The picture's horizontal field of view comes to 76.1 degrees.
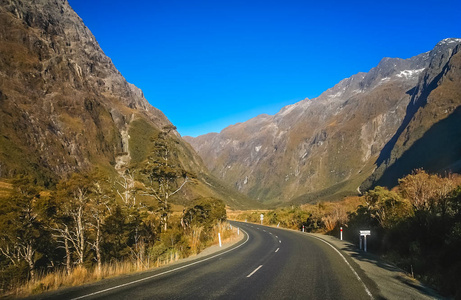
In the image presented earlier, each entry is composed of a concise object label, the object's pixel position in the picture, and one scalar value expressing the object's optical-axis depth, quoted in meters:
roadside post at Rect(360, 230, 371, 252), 16.27
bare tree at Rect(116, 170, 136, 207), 19.10
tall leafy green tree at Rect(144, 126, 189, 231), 21.03
